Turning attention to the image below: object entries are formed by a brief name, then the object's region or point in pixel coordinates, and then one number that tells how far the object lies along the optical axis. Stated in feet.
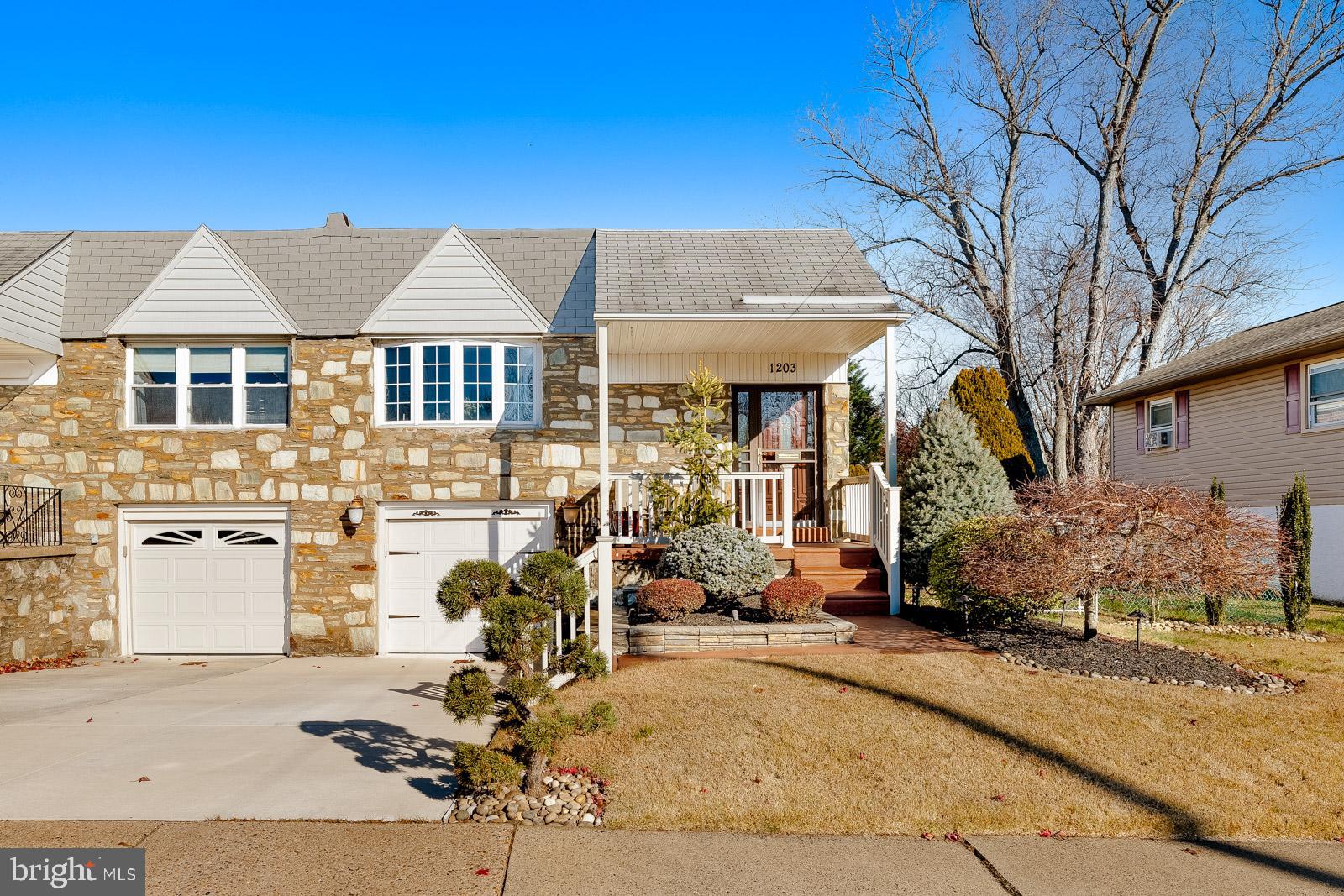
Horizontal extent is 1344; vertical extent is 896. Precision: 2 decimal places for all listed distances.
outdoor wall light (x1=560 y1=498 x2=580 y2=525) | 34.91
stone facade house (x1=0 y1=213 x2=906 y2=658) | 35.40
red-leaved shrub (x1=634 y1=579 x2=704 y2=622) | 26.89
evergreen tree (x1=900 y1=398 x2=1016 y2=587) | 33.04
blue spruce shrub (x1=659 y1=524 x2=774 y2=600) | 28.96
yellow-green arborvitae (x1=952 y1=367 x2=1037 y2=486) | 66.33
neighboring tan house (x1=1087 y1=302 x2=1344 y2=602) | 42.27
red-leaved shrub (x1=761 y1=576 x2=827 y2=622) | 26.91
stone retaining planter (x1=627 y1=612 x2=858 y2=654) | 25.85
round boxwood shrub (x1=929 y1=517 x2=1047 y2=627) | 27.14
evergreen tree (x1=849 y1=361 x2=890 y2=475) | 82.17
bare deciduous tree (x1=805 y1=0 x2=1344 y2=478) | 55.88
